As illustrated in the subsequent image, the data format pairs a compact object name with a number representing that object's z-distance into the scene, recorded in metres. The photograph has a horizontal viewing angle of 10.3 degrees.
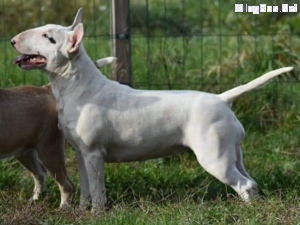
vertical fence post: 13.47
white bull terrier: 11.15
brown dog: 11.57
